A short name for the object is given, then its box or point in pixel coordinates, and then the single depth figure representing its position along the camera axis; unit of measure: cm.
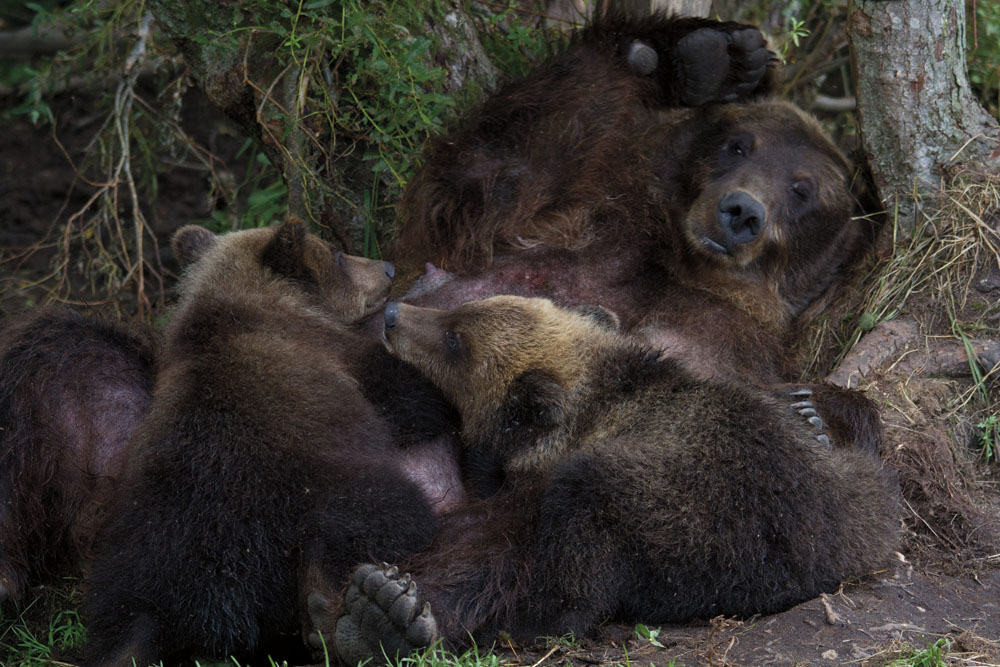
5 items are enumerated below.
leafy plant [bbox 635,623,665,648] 778
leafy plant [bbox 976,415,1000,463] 1012
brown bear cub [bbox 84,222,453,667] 768
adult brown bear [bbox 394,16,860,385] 1059
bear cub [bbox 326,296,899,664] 794
